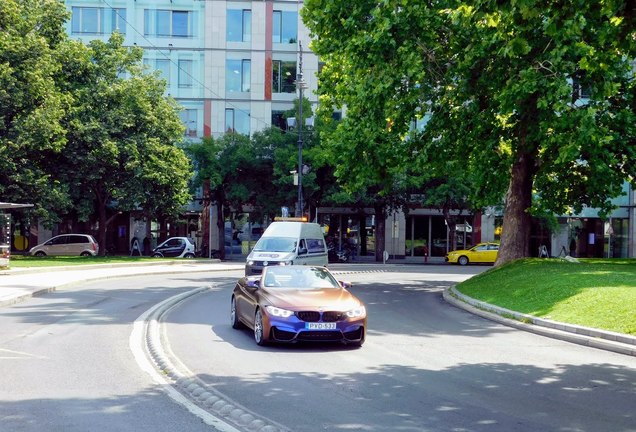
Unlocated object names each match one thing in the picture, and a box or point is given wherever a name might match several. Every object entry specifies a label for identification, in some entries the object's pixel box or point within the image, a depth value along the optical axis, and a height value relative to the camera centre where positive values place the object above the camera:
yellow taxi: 46.22 -2.03
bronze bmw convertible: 11.07 -1.42
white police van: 24.16 -0.89
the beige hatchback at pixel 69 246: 45.09 -1.68
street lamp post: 37.09 +2.83
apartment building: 51.09 +12.07
